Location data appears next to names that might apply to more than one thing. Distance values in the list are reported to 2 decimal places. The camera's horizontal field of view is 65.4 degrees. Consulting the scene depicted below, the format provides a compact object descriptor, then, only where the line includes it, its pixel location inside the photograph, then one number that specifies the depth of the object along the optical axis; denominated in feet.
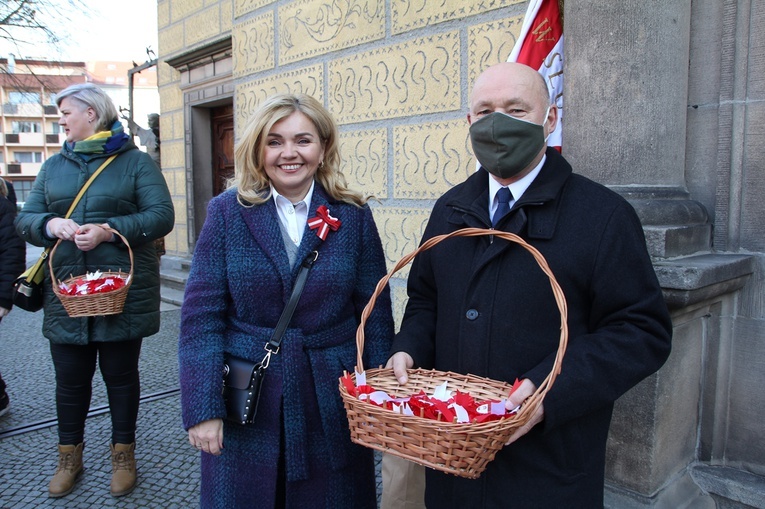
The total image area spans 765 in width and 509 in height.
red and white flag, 9.39
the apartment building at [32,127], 182.70
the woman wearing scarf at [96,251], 10.05
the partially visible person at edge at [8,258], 11.61
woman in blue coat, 6.23
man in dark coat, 4.85
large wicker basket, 4.27
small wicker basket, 9.34
